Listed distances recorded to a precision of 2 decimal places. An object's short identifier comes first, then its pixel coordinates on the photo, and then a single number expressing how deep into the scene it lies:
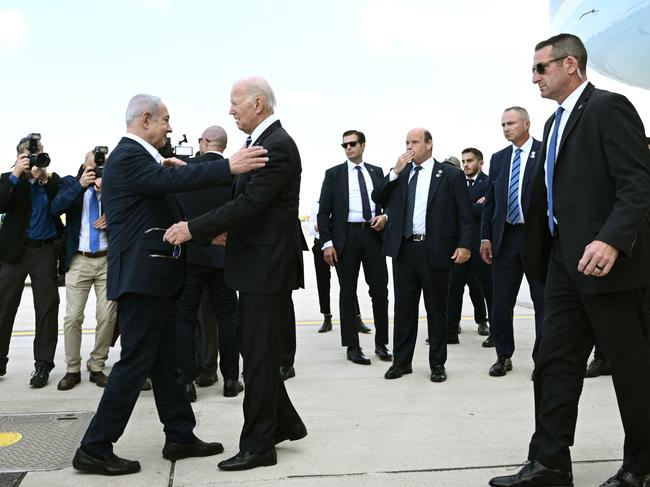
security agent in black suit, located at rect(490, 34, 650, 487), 2.79
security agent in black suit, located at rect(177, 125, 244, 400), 4.88
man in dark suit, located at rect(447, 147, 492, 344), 7.18
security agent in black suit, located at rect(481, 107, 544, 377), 5.44
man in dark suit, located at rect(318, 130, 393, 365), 6.31
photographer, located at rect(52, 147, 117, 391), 5.39
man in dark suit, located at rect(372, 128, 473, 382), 5.52
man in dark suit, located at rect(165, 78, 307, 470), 3.35
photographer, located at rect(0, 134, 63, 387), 5.49
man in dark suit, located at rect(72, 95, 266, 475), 3.38
